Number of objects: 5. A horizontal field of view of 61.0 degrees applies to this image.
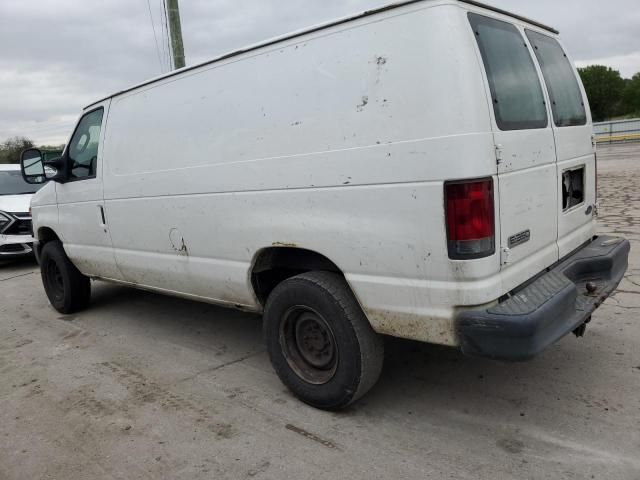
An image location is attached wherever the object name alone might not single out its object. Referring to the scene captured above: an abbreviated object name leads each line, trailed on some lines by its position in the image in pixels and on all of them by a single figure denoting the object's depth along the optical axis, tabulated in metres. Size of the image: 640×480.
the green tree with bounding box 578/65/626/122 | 71.25
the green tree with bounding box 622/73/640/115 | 68.00
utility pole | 9.23
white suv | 8.97
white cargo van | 2.57
